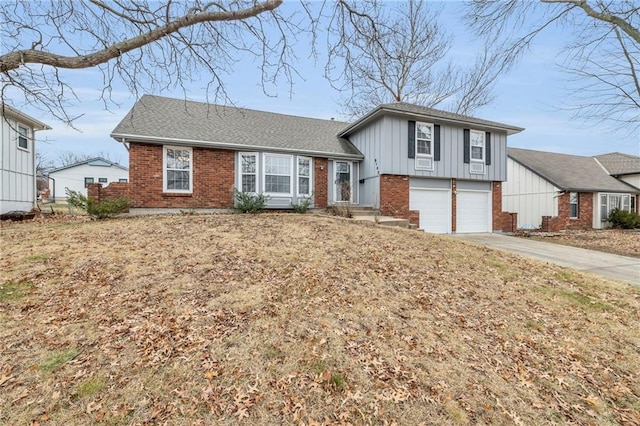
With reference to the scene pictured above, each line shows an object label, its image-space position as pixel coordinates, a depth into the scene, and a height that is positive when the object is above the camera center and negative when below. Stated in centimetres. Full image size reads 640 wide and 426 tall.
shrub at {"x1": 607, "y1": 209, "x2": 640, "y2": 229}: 1833 -52
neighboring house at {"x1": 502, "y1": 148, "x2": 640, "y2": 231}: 1731 +103
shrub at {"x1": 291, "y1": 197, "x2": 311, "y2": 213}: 1191 +15
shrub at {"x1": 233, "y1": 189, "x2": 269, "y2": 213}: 1108 +24
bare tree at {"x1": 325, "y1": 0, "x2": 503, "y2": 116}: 1747 +917
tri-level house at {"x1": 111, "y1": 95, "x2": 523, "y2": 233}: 1113 +194
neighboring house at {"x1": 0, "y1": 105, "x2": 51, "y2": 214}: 1153 +169
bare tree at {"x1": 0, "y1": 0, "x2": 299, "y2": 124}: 525 +328
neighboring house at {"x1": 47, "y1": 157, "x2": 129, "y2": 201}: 3325 +370
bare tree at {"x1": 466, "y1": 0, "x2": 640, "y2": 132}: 874 +565
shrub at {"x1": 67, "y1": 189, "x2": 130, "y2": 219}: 907 +8
